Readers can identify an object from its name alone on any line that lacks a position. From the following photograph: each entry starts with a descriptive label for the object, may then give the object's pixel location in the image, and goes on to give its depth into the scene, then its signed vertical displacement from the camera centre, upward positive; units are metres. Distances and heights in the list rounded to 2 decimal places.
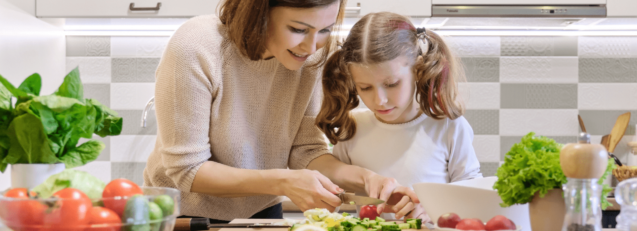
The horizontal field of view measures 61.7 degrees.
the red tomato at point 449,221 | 0.89 -0.19
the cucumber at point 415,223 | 1.03 -0.22
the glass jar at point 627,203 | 0.78 -0.14
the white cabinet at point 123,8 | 2.22 +0.43
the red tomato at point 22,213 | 0.67 -0.13
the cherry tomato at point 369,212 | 1.25 -0.24
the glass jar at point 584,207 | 0.75 -0.14
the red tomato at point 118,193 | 0.69 -0.11
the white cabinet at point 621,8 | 2.19 +0.41
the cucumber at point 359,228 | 0.95 -0.21
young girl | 1.44 +0.01
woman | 1.24 -0.02
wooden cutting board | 1.17 -0.25
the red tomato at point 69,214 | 0.66 -0.13
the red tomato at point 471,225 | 0.85 -0.19
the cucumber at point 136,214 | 0.69 -0.14
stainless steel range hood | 2.18 +0.40
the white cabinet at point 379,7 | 2.21 +0.42
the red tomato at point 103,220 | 0.67 -0.14
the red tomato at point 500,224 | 0.84 -0.18
